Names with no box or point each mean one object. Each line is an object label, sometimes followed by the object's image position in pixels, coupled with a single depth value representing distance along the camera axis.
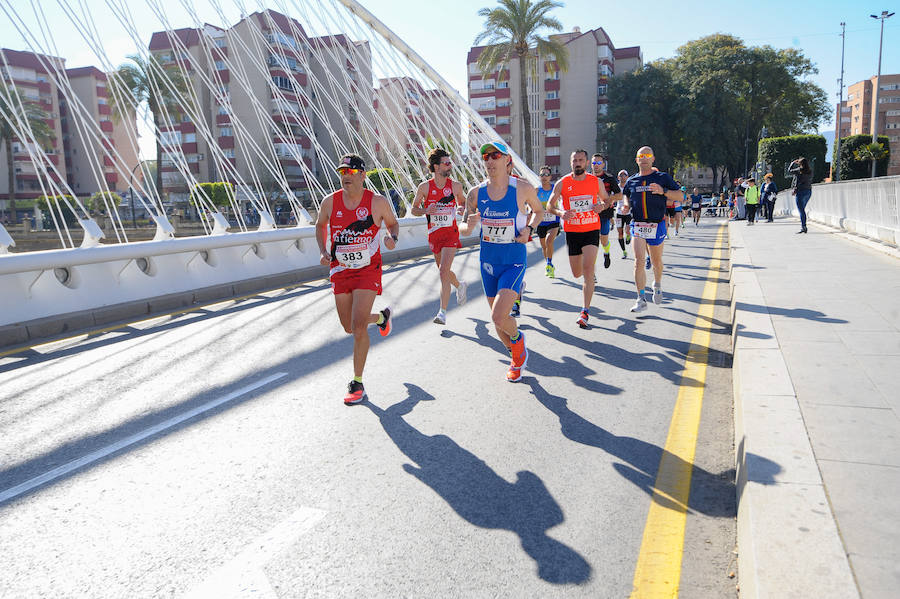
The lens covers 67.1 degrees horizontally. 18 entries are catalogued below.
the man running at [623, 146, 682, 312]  8.14
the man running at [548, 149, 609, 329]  7.81
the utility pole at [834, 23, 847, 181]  47.89
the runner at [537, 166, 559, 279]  10.72
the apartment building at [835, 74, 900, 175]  152.88
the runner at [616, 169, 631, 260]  14.62
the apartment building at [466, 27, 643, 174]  74.88
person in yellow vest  25.55
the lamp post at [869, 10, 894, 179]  49.58
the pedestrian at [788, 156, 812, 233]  18.03
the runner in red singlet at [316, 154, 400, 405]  5.27
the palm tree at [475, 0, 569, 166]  37.69
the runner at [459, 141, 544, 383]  5.54
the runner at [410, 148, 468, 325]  8.11
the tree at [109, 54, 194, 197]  46.53
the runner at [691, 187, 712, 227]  30.92
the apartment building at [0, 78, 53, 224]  52.16
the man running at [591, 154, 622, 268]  8.76
